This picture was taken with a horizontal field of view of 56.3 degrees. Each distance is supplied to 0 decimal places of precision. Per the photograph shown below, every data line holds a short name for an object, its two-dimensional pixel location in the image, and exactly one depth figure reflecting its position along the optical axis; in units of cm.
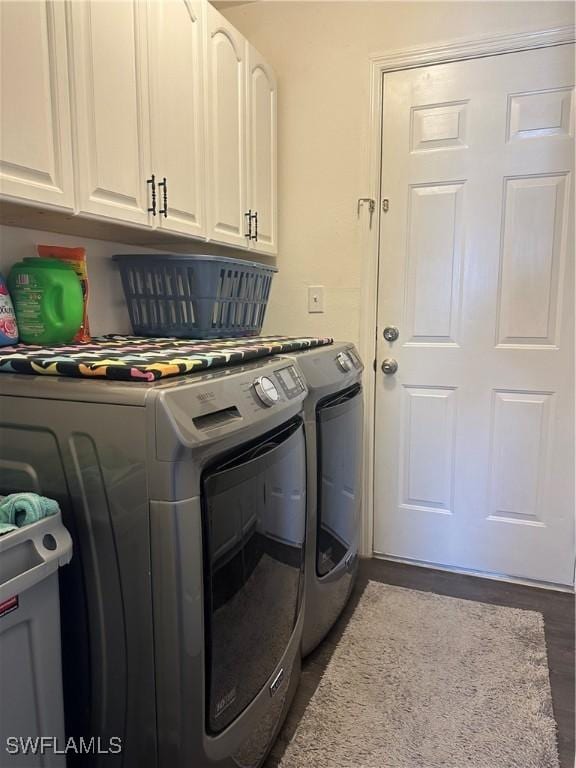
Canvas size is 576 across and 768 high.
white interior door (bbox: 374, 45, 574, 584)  207
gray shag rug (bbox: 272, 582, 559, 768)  139
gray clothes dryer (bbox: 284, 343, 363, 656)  161
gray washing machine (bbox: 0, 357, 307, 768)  92
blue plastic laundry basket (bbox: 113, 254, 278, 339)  177
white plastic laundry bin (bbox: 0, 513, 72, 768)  83
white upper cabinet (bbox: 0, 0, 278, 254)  120
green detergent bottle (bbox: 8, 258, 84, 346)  146
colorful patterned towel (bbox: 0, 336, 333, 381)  101
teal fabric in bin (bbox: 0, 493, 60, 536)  89
